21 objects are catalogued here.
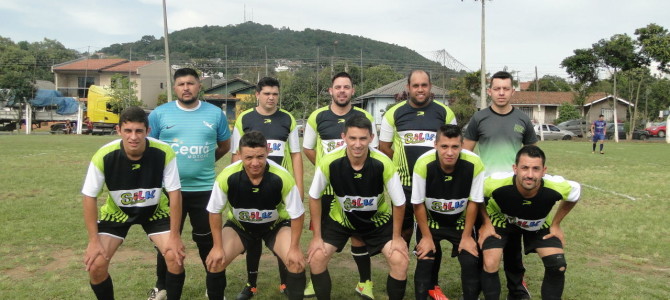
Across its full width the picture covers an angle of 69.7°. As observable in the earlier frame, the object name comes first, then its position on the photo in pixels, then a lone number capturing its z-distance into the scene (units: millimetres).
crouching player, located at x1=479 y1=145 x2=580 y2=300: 4023
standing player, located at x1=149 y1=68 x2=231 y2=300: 4676
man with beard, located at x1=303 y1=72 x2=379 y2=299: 4723
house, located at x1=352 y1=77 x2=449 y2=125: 44188
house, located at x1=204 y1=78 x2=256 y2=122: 50344
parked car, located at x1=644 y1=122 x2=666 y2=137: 37625
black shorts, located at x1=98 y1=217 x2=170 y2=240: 4184
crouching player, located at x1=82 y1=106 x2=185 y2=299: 3973
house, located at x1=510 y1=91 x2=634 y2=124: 50762
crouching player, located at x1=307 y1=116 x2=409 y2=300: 4180
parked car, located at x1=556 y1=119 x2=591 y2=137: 38344
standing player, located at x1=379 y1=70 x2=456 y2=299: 4812
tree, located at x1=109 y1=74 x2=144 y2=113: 40438
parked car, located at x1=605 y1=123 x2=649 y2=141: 36312
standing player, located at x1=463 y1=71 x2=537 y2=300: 4621
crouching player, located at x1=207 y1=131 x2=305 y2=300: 4047
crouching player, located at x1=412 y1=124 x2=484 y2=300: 4133
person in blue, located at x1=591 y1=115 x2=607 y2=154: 21297
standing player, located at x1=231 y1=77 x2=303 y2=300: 4844
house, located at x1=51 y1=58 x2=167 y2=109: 54500
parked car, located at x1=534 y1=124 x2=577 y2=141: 36000
